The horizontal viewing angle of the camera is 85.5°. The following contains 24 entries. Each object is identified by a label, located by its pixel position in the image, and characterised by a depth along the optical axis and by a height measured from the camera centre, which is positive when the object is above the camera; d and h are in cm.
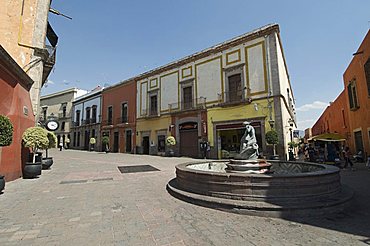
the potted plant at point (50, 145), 980 +15
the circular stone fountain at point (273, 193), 362 -98
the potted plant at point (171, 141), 1756 +39
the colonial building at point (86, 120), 2809 +409
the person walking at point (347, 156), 977 -65
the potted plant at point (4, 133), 494 +40
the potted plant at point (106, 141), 2380 +69
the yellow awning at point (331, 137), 1111 +32
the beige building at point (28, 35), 905 +532
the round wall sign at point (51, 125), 1234 +143
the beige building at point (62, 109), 3438 +706
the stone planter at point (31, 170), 748 -79
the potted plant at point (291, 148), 1238 -35
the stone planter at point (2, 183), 494 -83
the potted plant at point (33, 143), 741 +21
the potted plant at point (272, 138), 1198 +35
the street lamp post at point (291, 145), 1239 -9
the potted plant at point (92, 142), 2691 +72
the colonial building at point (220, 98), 1345 +378
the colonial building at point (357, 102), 1130 +276
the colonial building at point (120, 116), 2316 +382
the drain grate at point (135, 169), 938 -111
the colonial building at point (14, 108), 643 +147
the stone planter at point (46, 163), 997 -72
